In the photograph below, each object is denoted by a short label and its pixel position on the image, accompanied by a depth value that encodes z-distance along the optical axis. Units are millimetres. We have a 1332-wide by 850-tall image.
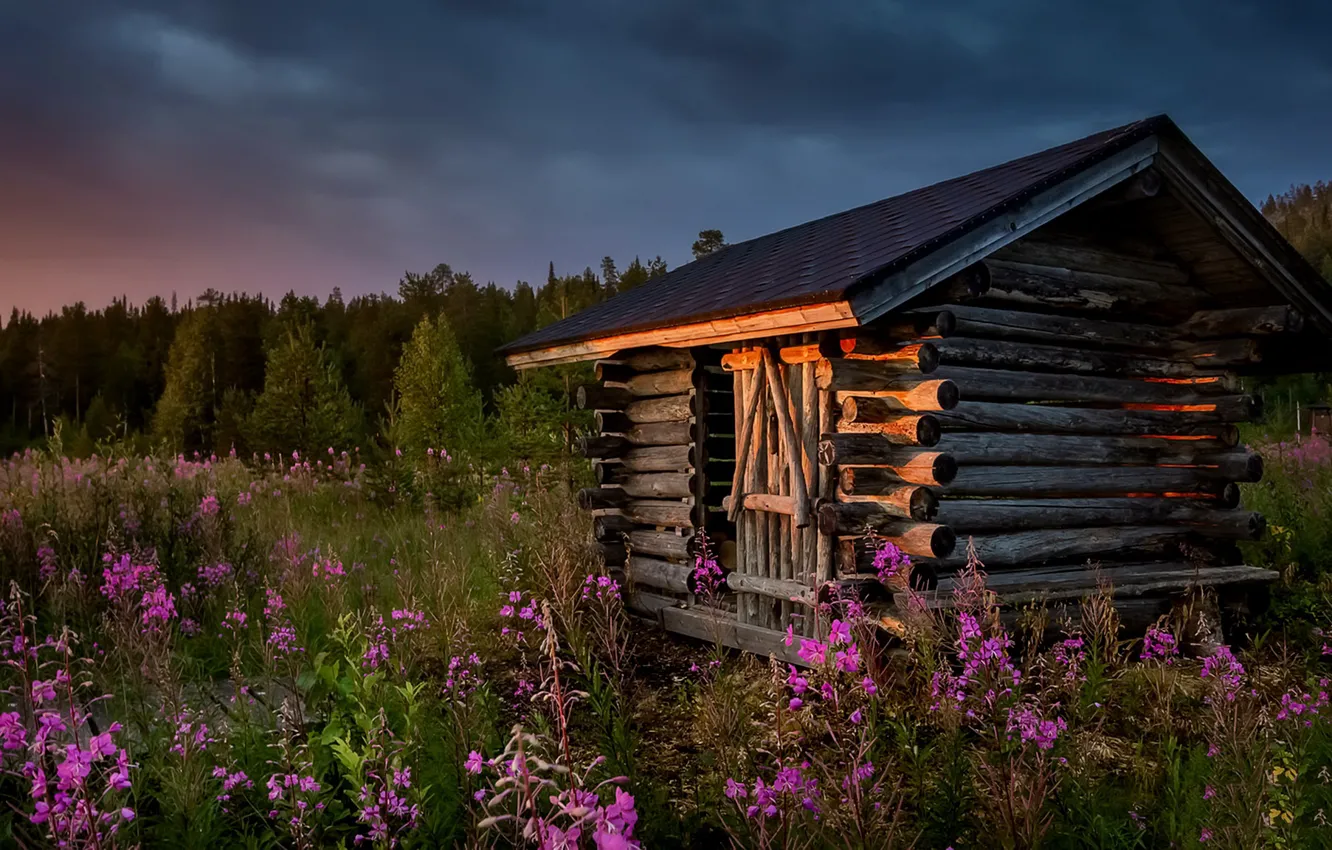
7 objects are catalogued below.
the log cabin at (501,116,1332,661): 6590
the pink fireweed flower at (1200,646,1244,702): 3691
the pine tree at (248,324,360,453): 21547
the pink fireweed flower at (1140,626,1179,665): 5319
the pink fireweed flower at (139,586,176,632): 4777
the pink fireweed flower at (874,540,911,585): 6207
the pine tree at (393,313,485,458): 22828
